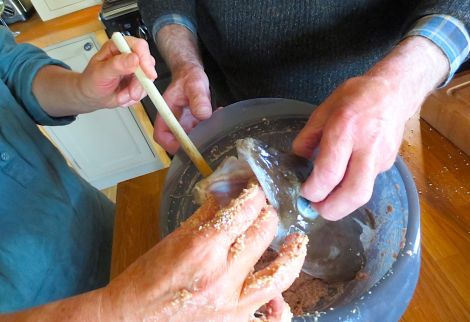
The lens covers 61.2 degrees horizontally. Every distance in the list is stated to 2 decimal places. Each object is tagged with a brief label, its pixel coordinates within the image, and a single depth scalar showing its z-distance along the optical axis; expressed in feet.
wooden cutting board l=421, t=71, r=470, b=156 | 2.62
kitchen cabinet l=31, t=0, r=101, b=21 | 5.09
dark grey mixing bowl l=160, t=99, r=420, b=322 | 1.38
